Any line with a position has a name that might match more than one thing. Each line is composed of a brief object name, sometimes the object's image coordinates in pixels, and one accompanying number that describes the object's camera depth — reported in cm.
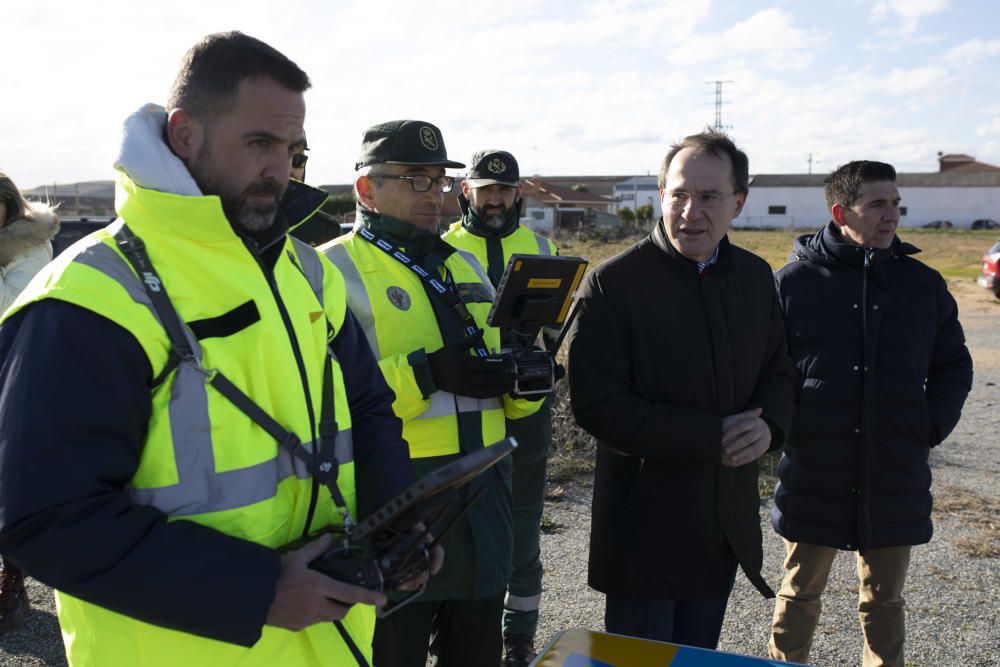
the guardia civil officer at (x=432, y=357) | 288
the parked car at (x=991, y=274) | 1945
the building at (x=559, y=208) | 5944
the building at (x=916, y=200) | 7912
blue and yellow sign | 230
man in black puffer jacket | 371
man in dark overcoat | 306
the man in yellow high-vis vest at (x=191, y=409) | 155
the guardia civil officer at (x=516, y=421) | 433
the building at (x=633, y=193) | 8758
